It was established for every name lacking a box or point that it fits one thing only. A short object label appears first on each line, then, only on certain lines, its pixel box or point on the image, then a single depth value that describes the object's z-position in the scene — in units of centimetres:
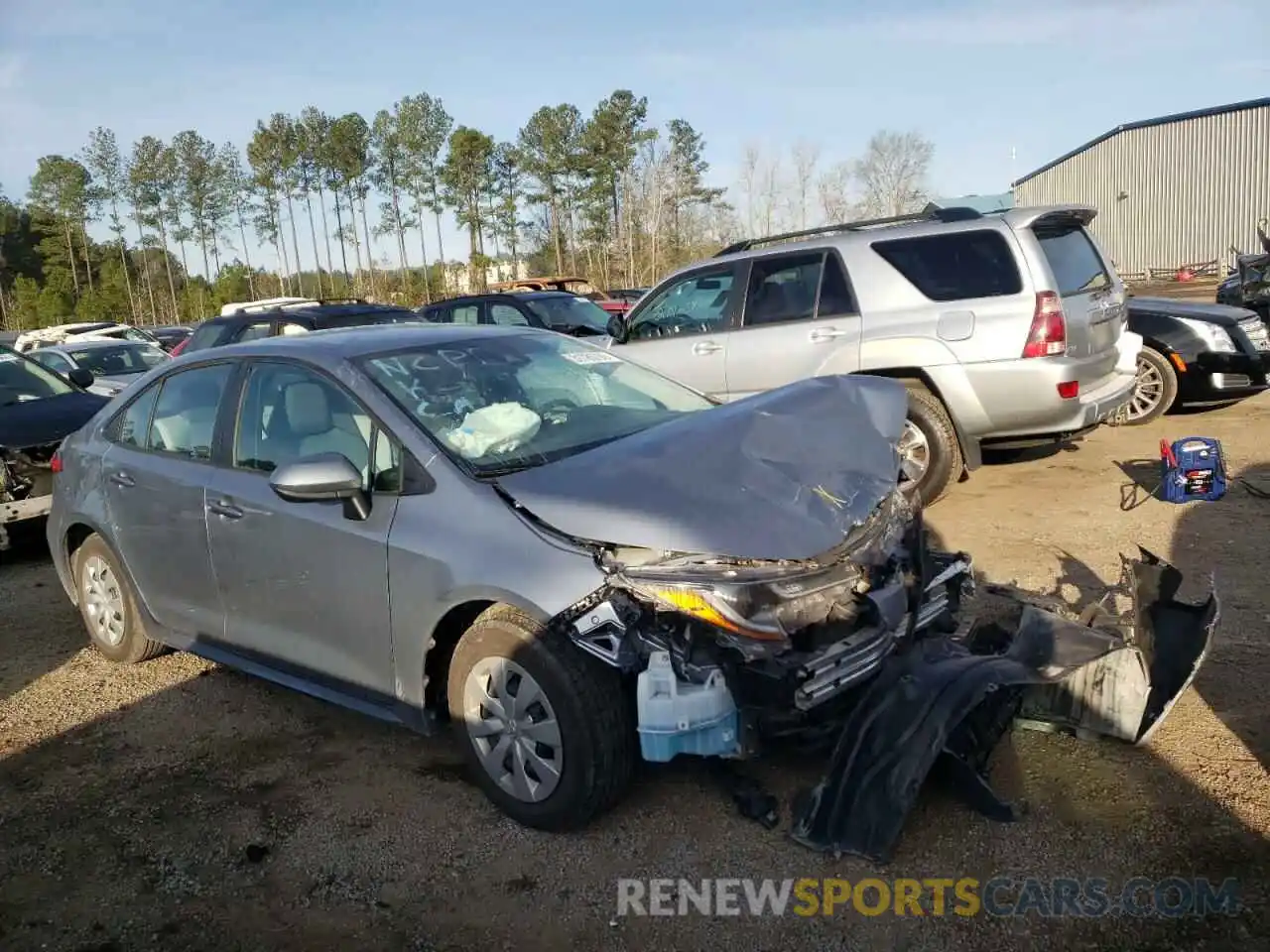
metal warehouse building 3259
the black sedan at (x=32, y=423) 718
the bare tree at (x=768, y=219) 4778
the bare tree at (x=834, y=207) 4928
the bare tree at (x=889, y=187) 5225
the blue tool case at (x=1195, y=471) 619
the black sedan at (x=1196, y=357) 850
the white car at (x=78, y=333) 2645
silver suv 631
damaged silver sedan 298
